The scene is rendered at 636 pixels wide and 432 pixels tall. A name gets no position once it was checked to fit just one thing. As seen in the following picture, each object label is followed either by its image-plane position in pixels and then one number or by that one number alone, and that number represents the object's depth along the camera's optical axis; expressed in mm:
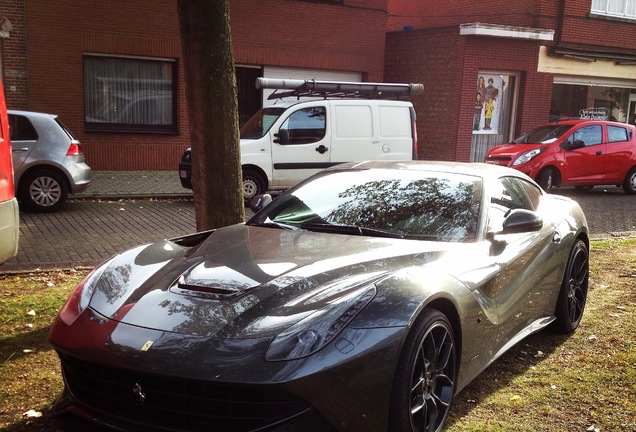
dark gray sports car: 2756
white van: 12703
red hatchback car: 15125
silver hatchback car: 10781
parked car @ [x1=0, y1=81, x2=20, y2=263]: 5306
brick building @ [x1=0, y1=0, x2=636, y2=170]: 16141
